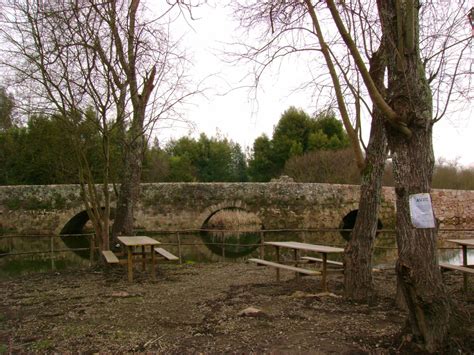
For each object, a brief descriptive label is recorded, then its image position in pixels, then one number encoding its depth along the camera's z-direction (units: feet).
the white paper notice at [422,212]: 10.69
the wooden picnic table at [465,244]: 18.85
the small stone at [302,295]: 17.19
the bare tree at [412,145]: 10.59
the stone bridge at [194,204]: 62.49
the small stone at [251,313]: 14.28
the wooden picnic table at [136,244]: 20.92
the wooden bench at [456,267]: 16.74
